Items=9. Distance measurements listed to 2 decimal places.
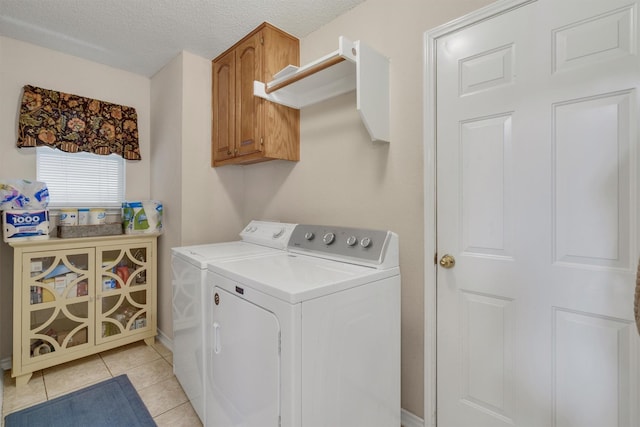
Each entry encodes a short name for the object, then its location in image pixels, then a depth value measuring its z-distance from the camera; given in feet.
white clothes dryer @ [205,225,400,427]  3.51
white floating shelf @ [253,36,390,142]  5.09
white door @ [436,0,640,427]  3.51
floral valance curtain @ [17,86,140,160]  7.27
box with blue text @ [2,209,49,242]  6.50
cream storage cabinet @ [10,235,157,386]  6.68
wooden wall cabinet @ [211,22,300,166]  6.83
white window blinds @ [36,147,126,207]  7.90
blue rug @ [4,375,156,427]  5.56
